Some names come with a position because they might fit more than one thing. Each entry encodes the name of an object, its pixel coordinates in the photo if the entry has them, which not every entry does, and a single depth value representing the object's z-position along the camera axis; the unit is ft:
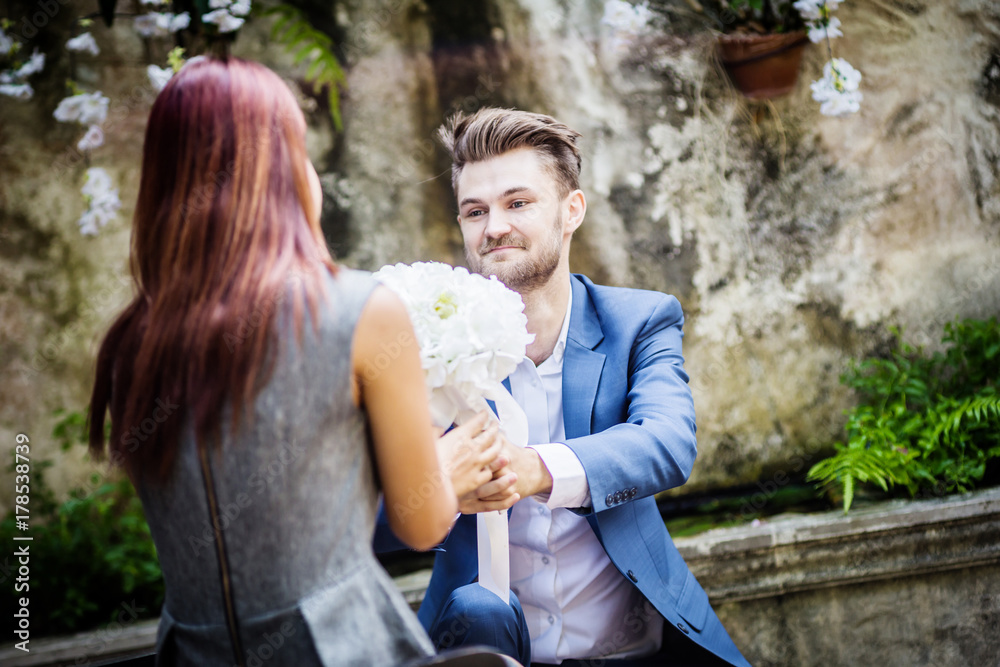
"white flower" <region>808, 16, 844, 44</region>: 11.54
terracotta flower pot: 11.93
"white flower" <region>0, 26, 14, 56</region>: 11.13
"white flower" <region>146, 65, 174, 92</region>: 10.62
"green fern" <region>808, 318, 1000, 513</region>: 10.62
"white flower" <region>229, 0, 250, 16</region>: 10.57
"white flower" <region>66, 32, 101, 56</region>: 10.69
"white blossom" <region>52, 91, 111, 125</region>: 10.75
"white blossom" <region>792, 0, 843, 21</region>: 11.45
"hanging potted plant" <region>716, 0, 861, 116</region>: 11.42
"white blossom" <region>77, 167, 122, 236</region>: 11.03
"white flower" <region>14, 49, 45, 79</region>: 11.12
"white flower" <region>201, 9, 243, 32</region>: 10.57
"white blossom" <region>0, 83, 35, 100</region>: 10.88
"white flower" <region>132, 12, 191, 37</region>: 10.84
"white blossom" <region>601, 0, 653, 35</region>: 11.76
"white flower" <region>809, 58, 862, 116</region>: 11.27
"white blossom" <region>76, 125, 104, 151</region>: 10.87
